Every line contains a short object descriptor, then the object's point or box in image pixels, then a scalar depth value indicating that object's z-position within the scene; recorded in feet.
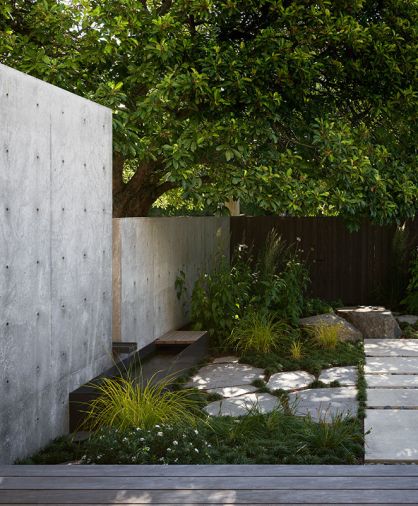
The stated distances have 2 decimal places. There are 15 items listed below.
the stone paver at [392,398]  19.52
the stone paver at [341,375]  22.53
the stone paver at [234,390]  21.20
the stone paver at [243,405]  18.95
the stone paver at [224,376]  22.54
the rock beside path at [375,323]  31.12
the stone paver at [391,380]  21.95
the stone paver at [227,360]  25.99
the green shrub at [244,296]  28.50
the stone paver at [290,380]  21.98
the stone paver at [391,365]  23.99
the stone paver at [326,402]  18.58
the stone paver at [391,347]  27.04
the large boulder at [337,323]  29.73
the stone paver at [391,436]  15.24
